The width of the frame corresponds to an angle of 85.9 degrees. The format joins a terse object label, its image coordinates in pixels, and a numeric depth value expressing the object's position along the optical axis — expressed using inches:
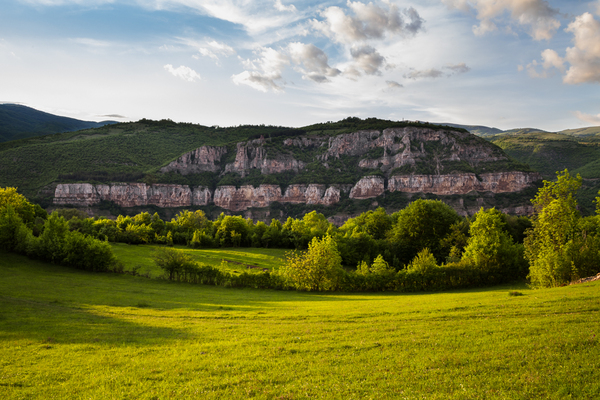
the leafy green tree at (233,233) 3415.4
